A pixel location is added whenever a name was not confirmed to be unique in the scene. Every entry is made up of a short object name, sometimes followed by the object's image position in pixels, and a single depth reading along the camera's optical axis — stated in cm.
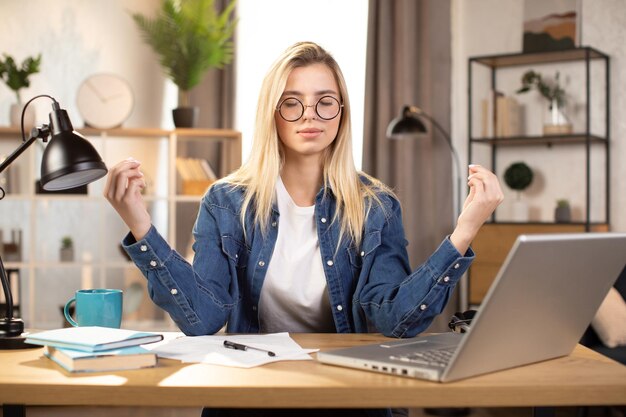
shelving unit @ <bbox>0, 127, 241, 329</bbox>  441
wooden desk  114
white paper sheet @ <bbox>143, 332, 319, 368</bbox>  132
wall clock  433
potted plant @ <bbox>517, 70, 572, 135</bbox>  438
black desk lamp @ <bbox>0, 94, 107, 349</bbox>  137
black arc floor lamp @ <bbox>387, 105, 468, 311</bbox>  434
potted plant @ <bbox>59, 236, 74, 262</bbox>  443
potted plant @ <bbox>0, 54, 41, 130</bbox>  422
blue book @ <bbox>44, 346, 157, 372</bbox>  123
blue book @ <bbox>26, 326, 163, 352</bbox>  127
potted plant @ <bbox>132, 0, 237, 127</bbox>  433
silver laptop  112
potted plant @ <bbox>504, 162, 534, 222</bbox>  458
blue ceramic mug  155
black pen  140
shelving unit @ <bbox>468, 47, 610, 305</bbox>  429
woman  186
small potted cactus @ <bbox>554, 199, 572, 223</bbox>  439
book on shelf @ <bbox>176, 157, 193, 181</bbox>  445
